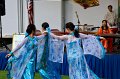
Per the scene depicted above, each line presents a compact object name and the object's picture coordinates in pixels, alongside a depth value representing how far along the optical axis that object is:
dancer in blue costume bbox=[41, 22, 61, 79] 5.62
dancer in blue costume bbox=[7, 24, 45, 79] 5.47
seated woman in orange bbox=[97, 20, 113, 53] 8.17
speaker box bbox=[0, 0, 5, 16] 7.80
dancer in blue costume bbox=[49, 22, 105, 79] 5.41
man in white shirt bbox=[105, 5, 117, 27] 9.14
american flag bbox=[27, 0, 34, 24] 9.74
